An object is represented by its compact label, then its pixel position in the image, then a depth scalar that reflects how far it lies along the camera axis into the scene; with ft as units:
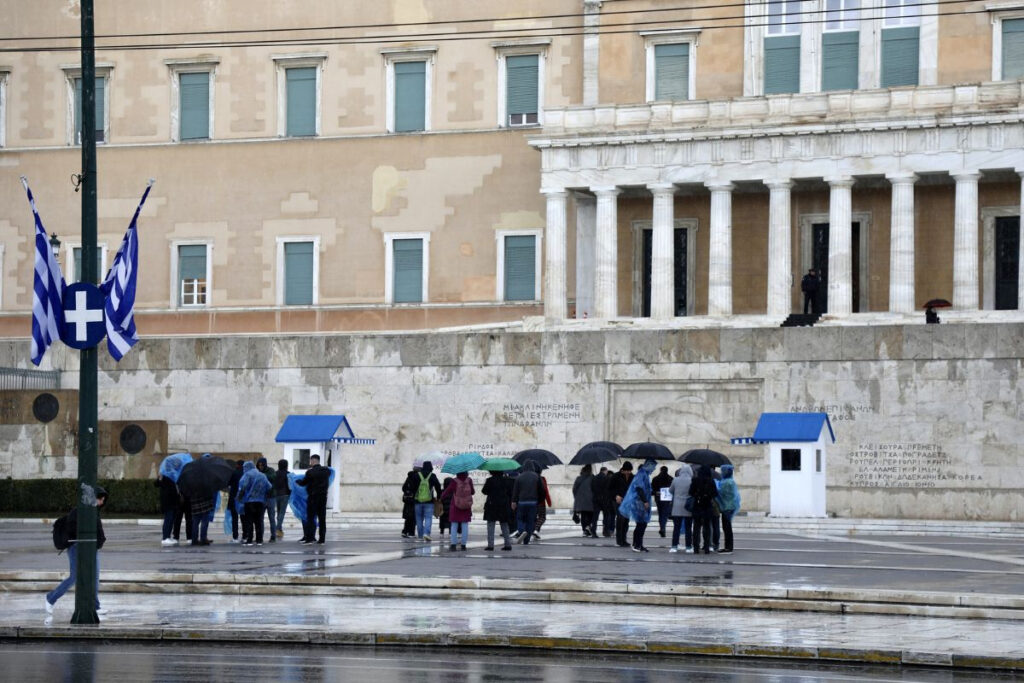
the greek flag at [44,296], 92.12
